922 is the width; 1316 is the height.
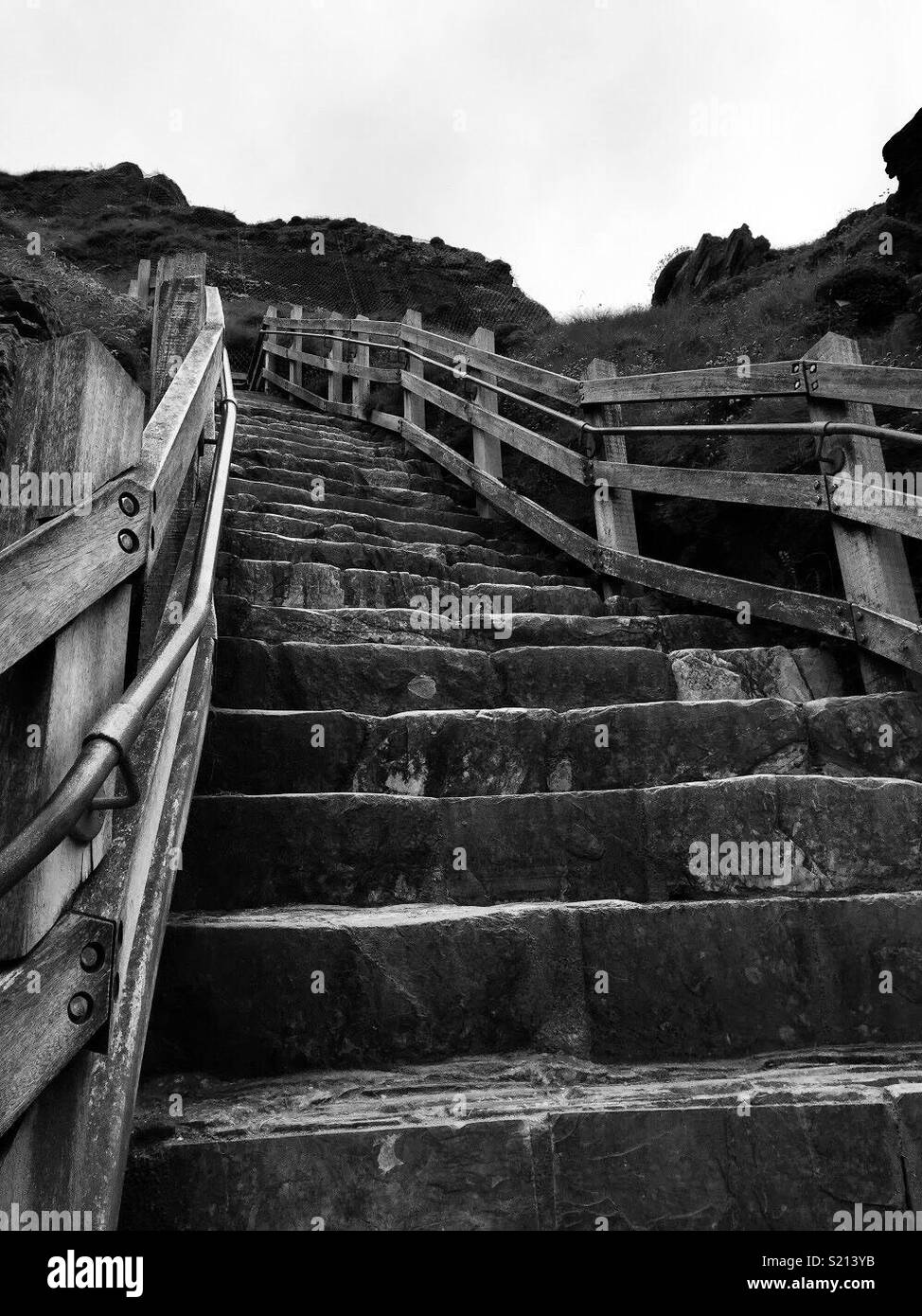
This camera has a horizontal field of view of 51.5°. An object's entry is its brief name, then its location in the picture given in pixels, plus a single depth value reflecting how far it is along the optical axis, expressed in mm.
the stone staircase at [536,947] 1663
